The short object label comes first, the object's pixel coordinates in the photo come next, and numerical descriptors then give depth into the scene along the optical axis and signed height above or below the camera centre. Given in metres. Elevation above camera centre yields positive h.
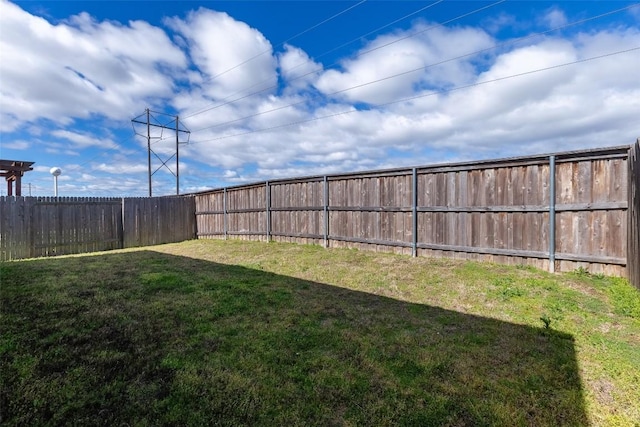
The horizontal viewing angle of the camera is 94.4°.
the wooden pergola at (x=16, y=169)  9.15 +1.43
